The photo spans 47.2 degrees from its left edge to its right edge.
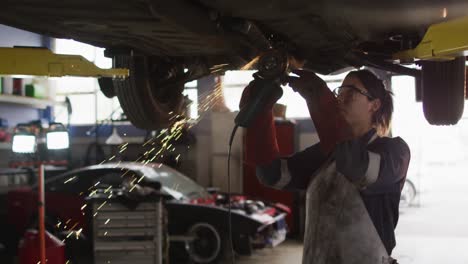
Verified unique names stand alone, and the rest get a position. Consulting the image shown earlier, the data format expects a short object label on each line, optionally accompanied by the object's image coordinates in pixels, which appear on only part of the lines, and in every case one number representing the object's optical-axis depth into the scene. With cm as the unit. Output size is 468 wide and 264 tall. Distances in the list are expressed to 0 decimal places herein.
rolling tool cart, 459
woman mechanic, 173
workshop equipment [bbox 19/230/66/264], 419
